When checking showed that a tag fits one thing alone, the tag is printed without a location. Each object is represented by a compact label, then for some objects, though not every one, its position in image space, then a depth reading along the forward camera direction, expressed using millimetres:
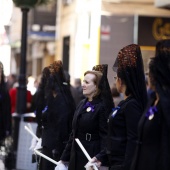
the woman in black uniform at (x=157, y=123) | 7618
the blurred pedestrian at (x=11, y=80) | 31507
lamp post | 18996
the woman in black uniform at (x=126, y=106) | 8745
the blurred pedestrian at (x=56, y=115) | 12475
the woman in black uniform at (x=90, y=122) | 10450
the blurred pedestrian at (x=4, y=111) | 16782
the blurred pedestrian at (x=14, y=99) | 22712
